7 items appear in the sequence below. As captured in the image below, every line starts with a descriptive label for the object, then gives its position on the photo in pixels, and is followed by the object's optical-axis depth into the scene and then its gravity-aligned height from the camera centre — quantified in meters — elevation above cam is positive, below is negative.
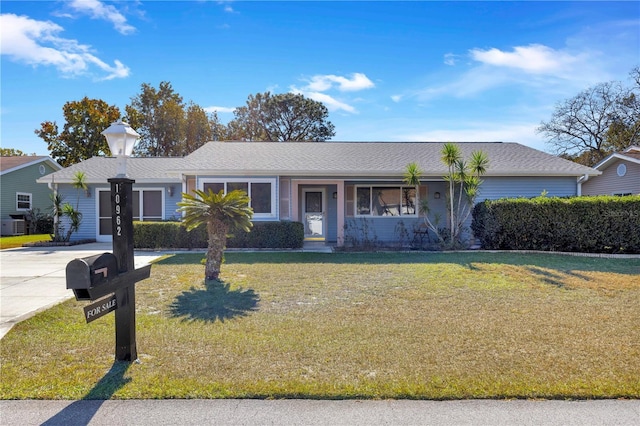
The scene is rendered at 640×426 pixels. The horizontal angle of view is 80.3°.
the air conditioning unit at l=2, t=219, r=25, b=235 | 19.69 -0.30
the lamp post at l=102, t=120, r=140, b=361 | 3.79 -0.23
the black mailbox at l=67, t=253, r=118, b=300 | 3.14 -0.46
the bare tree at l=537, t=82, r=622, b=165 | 30.47 +7.52
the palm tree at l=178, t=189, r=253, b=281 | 7.67 +0.01
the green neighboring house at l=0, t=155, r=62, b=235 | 20.20 +1.77
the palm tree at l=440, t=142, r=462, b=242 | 12.04 +1.70
